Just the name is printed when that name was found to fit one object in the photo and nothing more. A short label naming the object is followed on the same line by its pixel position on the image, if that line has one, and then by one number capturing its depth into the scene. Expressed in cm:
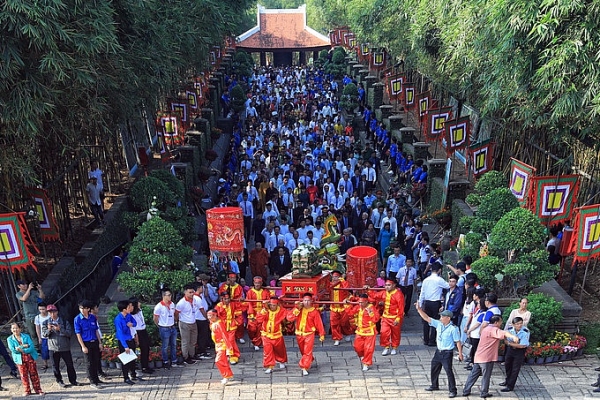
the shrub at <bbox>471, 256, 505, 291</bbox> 1002
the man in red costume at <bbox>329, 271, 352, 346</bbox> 1028
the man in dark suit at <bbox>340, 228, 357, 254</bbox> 1328
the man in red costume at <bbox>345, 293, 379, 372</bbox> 934
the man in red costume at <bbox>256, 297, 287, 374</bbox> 933
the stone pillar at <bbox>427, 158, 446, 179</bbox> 1659
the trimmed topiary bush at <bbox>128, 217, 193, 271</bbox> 1033
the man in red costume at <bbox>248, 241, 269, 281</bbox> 1269
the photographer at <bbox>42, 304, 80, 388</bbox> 896
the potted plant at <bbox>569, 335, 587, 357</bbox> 956
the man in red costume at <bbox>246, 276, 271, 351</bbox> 1018
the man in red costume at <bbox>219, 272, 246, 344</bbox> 1031
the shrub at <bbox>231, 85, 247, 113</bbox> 2922
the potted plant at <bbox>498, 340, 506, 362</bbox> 946
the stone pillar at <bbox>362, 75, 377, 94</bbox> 3136
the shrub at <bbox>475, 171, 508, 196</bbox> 1256
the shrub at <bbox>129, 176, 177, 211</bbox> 1291
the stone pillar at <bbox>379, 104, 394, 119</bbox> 2572
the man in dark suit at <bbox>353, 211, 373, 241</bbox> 1450
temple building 5281
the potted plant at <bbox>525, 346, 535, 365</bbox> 941
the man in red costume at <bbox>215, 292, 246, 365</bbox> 974
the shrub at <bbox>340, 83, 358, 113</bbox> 2910
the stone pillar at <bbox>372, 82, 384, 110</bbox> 2936
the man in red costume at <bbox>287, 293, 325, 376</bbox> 934
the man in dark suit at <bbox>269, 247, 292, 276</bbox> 1270
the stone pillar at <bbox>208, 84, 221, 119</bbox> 2770
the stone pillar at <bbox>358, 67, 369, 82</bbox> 3495
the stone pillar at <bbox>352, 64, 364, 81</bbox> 3688
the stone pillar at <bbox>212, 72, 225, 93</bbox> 3208
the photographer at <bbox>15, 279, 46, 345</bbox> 971
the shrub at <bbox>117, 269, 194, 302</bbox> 1012
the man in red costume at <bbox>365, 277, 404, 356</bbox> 980
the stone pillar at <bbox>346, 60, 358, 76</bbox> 3962
